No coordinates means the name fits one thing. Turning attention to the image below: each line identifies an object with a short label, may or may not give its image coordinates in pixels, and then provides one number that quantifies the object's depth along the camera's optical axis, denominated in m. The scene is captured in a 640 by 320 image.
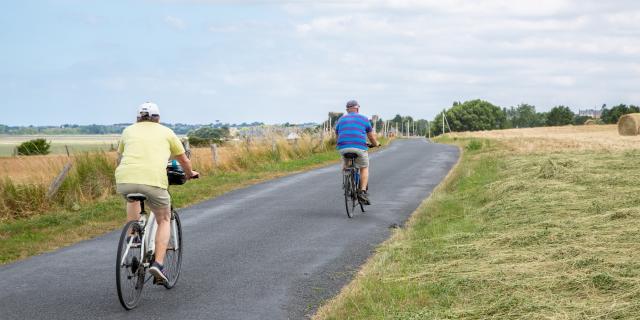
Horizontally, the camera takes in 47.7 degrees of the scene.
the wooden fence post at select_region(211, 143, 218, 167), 24.94
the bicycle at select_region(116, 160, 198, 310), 6.83
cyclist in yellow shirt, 7.06
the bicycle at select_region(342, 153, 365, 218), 13.72
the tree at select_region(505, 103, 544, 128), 197.07
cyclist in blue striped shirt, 13.73
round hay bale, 49.59
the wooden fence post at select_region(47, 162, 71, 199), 15.95
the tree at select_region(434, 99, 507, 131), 170.38
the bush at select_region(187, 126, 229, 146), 46.16
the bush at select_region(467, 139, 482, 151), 36.57
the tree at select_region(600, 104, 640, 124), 101.38
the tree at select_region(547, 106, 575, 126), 140.50
